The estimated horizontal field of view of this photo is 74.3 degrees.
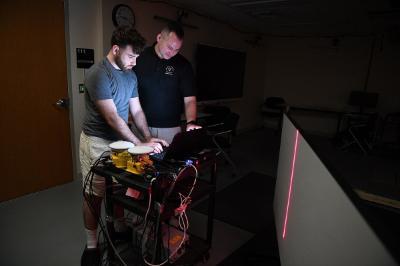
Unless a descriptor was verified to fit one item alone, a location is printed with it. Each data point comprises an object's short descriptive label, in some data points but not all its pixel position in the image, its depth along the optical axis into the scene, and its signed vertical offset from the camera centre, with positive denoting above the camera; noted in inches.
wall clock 117.6 +26.2
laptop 54.5 -14.4
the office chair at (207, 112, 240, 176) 140.6 -26.4
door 93.7 -10.0
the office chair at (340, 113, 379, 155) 200.4 -32.8
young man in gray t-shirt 62.5 -9.3
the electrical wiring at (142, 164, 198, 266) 53.8 -26.3
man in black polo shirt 83.5 -3.3
